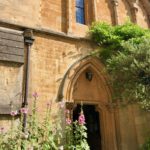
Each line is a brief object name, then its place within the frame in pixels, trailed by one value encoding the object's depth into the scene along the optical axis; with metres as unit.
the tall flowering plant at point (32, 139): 4.65
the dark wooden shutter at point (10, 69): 6.88
